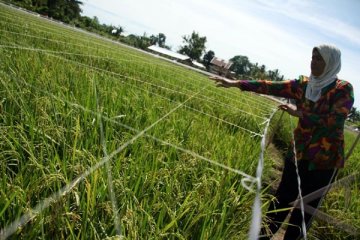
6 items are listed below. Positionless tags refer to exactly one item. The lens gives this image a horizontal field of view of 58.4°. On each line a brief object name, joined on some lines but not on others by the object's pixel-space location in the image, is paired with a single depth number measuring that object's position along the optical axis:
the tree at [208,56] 85.69
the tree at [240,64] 107.88
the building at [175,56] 68.87
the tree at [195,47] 72.56
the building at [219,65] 75.46
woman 2.39
